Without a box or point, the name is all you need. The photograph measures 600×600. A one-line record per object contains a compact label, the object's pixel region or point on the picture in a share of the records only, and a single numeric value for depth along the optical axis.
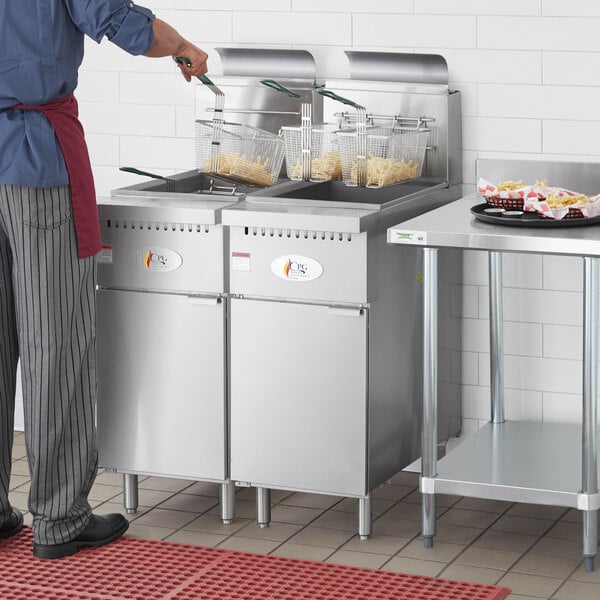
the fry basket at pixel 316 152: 6.74
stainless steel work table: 5.63
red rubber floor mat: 5.64
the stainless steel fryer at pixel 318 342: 6.06
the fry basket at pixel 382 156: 6.59
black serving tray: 5.71
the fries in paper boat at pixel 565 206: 5.75
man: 5.64
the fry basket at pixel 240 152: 6.74
